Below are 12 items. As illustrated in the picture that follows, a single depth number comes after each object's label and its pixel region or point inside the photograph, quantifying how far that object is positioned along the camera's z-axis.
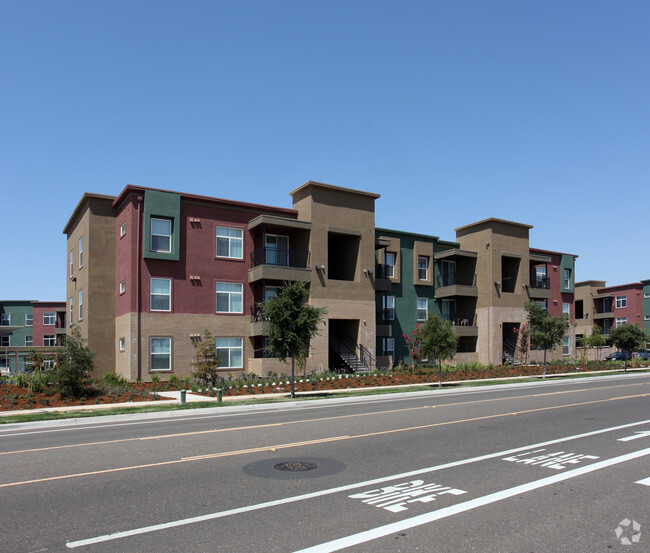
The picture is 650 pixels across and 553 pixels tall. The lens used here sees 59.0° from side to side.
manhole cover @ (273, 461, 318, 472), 8.85
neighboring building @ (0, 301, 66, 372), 71.31
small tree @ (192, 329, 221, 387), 28.05
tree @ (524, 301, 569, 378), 34.62
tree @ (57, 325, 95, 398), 21.33
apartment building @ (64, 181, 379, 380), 29.05
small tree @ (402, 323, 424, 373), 36.72
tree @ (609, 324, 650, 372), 43.47
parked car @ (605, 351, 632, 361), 62.34
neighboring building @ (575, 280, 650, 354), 70.69
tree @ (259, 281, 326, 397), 22.75
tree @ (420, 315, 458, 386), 28.30
